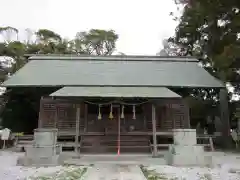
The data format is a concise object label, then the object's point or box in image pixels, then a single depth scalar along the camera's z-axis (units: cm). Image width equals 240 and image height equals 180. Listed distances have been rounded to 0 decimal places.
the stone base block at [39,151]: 785
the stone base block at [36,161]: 774
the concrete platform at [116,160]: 832
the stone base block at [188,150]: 785
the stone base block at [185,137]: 795
